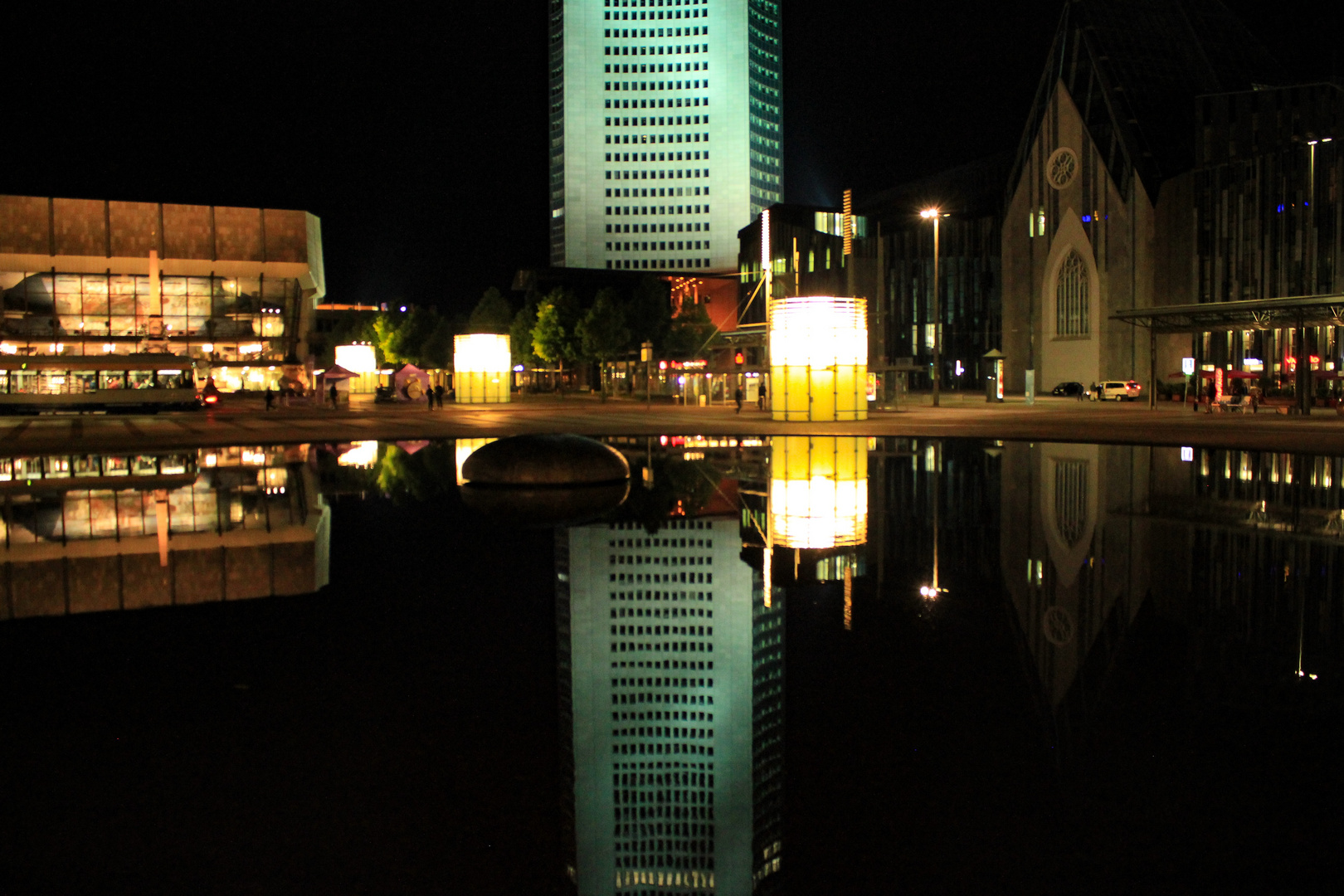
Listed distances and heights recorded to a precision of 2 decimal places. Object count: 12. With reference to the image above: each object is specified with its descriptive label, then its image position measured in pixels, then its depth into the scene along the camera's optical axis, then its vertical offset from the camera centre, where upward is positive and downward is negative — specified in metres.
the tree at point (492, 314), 88.56 +6.65
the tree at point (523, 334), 85.50 +4.84
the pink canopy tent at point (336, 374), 56.84 +1.19
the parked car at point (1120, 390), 66.25 -0.15
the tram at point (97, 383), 51.59 +1.00
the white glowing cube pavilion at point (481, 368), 59.25 +1.51
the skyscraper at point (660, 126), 169.62 +42.19
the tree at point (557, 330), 78.06 +4.59
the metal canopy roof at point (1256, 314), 39.38 +2.91
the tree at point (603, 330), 74.06 +4.35
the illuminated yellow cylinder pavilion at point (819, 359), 36.00 +1.07
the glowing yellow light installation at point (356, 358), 72.88 +2.58
